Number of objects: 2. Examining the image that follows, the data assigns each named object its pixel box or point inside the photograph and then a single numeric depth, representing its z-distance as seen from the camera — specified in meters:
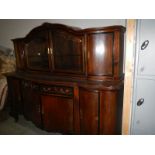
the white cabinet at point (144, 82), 1.13
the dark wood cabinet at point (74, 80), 1.52
